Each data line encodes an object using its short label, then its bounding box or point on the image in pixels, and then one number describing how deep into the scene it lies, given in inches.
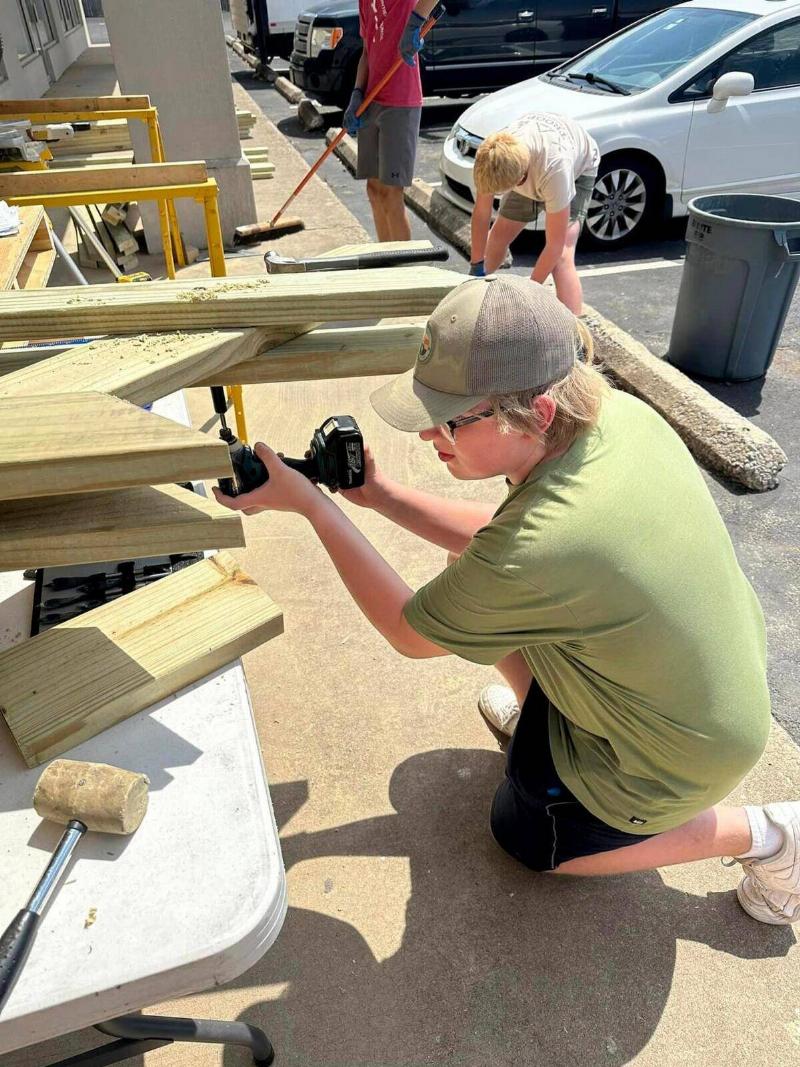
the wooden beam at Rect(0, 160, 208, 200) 121.6
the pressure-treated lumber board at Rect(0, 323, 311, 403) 43.1
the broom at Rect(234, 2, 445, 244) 250.5
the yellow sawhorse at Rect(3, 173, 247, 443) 122.0
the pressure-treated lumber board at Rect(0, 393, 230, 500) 36.2
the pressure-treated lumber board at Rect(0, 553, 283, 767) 49.6
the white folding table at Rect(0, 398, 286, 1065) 37.7
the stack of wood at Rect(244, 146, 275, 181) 320.8
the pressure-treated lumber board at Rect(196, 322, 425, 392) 53.3
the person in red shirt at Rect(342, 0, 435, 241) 194.4
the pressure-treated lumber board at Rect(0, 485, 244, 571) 41.3
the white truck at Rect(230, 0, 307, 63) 546.6
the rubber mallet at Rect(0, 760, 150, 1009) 41.6
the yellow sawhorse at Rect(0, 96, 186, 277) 177.6
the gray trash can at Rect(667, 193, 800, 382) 153.9
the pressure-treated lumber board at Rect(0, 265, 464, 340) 48.8
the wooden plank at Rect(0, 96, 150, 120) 181.6
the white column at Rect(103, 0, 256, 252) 225.6
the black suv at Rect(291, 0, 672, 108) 370.6
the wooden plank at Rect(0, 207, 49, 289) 96.5
